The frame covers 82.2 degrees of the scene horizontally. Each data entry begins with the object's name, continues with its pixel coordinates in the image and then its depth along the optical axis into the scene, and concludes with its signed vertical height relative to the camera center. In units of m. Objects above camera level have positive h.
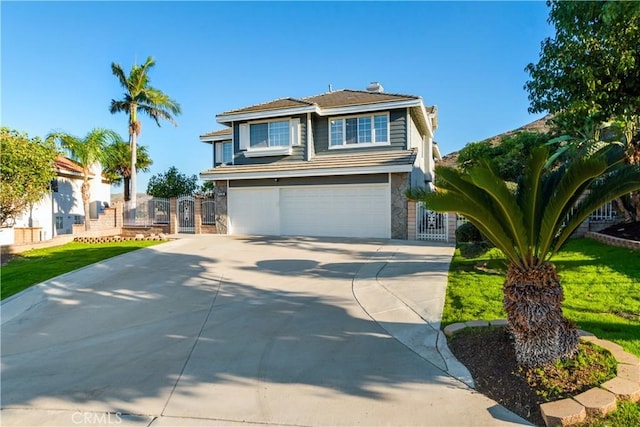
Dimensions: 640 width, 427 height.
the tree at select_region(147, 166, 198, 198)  27.34 +2.10
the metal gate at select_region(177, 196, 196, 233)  19.97 -0.14
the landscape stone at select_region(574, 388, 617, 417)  3.19 -1.76
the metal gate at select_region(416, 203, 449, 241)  14.84 -0.70
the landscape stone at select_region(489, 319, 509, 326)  5.22 -1.67
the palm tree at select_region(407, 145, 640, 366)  3.95 -0.13
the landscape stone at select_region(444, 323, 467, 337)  5.23 -1.75
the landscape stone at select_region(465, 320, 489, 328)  5.28 -1.70
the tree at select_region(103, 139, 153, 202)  29.02 +4.12
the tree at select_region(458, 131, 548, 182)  17.17 +3.05
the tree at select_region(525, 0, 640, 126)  6.10 +2.58
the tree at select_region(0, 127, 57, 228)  13.81 +1.67
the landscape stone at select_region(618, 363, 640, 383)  3.60 -1.69
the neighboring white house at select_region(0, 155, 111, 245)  20.58 +0.41
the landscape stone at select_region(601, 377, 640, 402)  3.36 -1.72
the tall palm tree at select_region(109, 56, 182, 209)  25.91 +8.25
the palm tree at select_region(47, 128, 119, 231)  21.52 +3.90
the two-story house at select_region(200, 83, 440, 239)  16.05 +1.96
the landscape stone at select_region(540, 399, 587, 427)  3.14 -1.81
